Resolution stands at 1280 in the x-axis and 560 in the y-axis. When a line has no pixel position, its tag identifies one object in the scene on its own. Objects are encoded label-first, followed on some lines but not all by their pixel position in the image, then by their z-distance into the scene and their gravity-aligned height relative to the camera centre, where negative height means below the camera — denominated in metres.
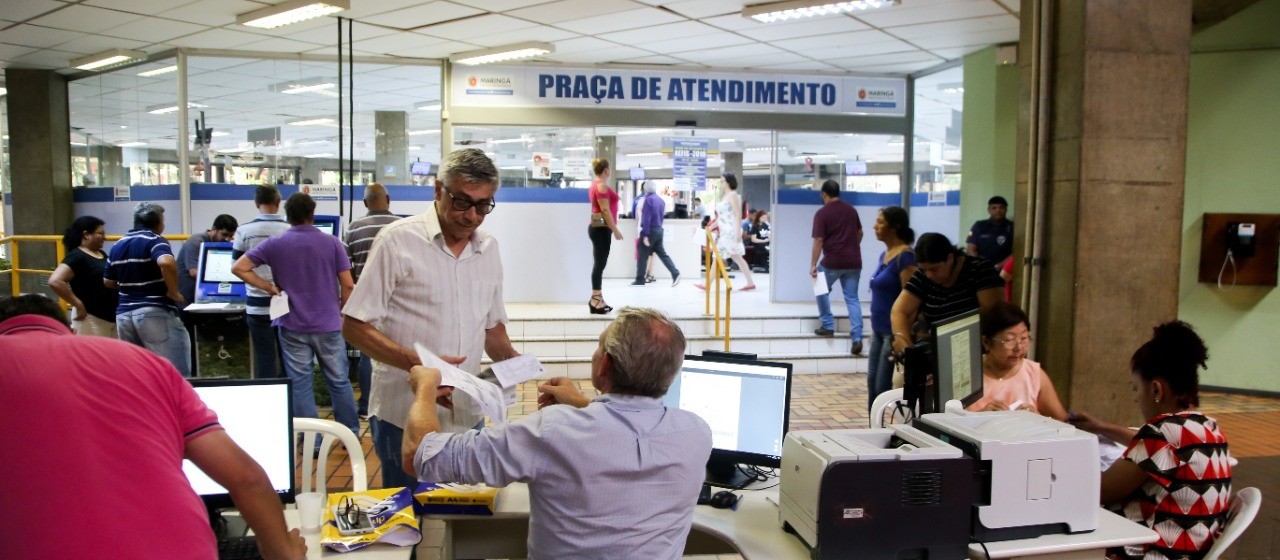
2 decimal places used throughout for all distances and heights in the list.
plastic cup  2.10 -0.76
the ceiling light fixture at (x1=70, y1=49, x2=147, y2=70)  7.93 +1.51
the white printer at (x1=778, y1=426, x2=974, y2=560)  1.96 -0.68
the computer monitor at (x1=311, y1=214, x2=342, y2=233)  6.55 -0.09
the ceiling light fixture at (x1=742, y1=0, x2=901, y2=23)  6.11 +1.58
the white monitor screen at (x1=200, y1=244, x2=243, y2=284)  5.76 -0.39
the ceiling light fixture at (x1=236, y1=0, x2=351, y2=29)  6.07 +1.53
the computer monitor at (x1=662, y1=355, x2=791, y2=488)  2.52 -0.58
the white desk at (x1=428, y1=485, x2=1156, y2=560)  2.11 -0.87
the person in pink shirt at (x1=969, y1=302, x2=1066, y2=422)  3.03 -0.57
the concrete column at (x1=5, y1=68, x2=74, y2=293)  8.96 +0.58
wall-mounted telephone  6.55 -0.14
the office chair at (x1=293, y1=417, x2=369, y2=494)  2.46 -0.72
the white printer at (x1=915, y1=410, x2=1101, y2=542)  2.06 -0.66
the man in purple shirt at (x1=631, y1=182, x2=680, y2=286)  9.84 -0.06
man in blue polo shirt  5.12 -0.47
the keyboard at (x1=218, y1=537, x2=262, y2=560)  2.02 -0.83
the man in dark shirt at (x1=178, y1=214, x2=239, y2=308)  6.00 -0.29
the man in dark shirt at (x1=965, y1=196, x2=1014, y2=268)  7.30 -0.15
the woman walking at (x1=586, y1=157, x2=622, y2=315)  7.69 -0.11
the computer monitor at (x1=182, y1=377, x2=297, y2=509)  2.10 -0.55
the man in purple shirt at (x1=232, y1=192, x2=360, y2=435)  4.51 -0.44
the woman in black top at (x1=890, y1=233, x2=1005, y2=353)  3.87 -0.30
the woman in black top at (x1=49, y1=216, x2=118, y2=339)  5.44 -0.46
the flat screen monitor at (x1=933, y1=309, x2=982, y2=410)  2.43 -0.44
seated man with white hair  1.71 -0.51
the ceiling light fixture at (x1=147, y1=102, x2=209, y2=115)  8.26 +1.05
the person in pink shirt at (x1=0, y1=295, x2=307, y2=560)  1.29 -0.38
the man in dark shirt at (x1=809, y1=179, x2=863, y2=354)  7.42 -0.25
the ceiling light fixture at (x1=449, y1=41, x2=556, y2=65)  7.57 +1.53
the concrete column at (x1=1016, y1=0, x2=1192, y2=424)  4.10 +0.19
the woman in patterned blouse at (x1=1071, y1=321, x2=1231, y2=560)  2.24 -0.67
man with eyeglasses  2.35 -0.24
